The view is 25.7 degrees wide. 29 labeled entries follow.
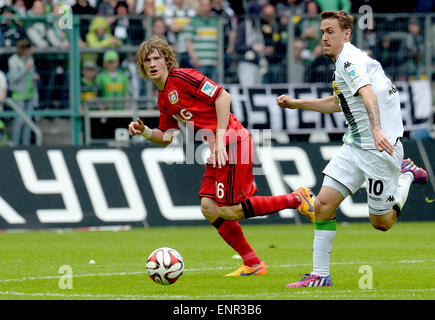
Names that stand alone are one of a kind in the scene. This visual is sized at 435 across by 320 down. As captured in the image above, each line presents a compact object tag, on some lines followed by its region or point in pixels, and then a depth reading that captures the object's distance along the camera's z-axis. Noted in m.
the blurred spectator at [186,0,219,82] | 17.38
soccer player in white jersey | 8.66
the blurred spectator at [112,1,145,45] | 17.42
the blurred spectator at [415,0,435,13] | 18.48
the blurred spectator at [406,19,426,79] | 17.89
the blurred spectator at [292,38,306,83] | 17.72
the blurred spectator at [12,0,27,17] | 17.69
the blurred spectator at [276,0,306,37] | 18.69
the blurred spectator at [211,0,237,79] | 17.50
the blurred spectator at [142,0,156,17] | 18.34
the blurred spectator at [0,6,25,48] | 16.89
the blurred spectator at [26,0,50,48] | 17.11
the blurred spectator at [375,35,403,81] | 17.84
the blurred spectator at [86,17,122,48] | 17.33
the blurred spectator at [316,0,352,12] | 18.33
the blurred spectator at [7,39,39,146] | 16.84
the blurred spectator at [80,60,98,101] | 17.36
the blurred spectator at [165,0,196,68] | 17.31
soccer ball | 8.77
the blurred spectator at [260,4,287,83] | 17.69
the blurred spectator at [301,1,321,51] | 17.78
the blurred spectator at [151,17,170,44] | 17.31
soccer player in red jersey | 9.86
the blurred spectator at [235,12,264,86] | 17.52
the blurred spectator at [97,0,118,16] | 18.34
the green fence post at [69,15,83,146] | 17.27
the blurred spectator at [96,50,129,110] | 17.38
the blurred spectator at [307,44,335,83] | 17.70
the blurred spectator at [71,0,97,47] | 17.39
